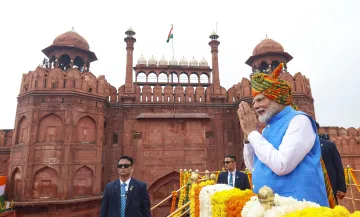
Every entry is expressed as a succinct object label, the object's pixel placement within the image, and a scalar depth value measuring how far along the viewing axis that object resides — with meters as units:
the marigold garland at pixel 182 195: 6.66
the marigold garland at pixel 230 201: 1.68
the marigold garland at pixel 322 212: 1.00
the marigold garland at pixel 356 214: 0.96
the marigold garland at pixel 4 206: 10.97
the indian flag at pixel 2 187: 11.56
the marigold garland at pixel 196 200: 3.04
